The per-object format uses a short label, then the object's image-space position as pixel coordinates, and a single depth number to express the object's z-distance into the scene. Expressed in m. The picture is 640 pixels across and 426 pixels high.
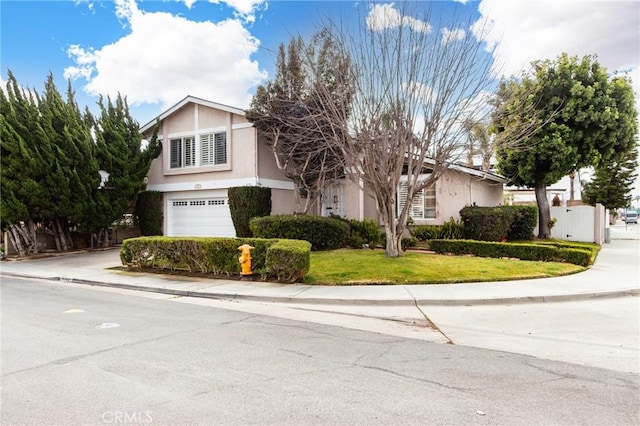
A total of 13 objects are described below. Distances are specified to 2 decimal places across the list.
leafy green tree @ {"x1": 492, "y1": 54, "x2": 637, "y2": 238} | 17.80
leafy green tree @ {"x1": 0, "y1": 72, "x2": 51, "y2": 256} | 15.93
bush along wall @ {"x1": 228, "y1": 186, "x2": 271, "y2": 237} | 17.59
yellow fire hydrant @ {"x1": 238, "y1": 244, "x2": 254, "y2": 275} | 11.04
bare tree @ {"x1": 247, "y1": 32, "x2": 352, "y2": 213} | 13.00
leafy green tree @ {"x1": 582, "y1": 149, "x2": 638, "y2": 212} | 40.06
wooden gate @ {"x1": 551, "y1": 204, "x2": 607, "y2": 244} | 20.42
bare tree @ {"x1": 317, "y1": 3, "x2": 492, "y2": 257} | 11.88
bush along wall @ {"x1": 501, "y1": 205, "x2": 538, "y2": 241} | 18.73
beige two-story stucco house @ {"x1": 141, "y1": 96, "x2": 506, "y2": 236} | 18.34
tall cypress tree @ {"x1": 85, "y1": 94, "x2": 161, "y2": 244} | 18.70
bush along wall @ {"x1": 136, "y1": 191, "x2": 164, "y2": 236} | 20.56
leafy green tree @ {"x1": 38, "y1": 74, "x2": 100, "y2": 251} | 16.86
